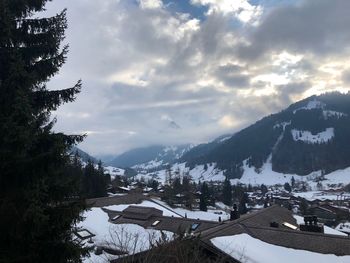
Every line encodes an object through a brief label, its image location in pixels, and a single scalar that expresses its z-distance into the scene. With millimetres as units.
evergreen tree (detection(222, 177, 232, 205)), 131750
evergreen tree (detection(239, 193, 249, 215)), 109062
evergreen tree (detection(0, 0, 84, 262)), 9922
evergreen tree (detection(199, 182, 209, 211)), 95969
